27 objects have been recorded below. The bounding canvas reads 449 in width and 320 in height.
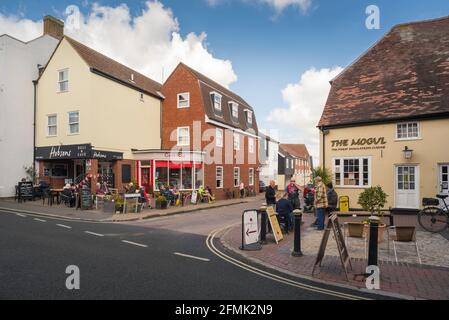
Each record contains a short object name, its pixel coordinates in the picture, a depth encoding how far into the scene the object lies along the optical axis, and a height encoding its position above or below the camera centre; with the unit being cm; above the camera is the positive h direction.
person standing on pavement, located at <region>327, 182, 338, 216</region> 1133 -106
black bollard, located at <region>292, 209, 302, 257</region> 759 -168
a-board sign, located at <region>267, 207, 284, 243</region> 917 -166
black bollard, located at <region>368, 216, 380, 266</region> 584 -141
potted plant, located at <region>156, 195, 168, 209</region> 1697 -173
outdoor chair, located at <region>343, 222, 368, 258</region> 953 -190
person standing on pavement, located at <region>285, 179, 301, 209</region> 1232 -91
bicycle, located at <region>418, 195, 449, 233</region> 1052 -183
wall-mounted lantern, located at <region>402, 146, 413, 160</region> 1470 +88
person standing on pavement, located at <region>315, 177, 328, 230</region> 1069 -93
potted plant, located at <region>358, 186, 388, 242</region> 1035 -97
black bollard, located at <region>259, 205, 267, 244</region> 898 -163
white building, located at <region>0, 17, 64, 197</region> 2011 +467
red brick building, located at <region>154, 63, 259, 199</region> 2392 +350
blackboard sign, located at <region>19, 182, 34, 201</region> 1844 -118
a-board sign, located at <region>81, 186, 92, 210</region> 1595 -150
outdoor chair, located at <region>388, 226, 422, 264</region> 826 -175
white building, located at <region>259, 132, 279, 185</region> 3788 +186
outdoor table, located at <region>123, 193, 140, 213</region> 1512 -130
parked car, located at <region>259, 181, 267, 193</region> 3741 -197
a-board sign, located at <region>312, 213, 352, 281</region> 599 -144
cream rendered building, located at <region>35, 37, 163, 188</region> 1950 +374
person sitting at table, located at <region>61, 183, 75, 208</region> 1666 -135
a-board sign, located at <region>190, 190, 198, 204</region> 2123 -188
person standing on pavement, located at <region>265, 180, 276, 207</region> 1303 -91
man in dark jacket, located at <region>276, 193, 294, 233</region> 1041 -132
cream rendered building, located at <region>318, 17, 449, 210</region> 1473 +266
